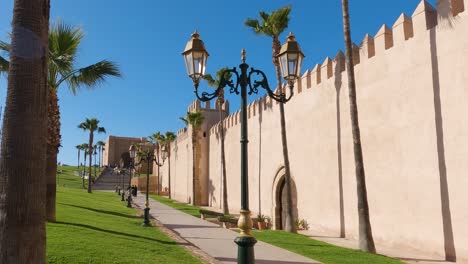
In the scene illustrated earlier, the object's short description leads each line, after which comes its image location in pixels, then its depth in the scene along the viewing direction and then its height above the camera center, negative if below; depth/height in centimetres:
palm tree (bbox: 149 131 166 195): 5597 +545
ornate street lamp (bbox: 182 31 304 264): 565 +153
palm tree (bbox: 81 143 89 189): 10326 +804
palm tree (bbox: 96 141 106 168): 10351 +869
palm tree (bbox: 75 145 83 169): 10888 +835
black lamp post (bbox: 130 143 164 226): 1589 -154
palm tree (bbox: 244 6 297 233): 1672 +618
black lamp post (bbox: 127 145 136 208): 2242 +148
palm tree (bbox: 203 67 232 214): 2727 +140
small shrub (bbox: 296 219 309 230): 1753 -204
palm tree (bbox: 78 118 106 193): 5106 +654
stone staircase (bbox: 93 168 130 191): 6222 -35
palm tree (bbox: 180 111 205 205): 3566 +476
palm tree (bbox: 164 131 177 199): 5266 +500
